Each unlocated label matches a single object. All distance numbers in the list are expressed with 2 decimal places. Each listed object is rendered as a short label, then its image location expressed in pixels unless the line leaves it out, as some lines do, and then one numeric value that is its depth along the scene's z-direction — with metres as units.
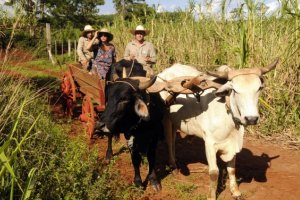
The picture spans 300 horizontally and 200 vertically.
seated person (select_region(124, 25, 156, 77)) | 6.33
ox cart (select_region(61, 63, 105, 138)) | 5.58
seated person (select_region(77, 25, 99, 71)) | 7.04
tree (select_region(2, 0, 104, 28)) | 25.42
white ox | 3.33
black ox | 3.94
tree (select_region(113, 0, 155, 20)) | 36.19
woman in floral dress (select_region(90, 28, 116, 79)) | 6.24
